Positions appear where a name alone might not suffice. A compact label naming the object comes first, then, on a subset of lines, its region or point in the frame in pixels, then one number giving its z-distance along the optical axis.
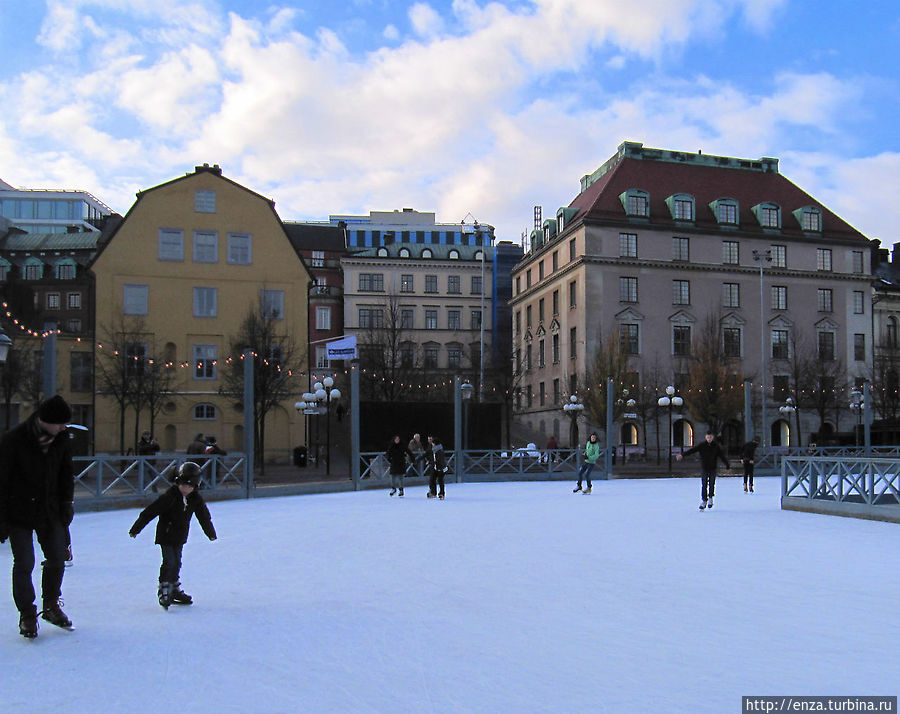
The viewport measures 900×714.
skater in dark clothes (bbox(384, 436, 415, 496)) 23.25
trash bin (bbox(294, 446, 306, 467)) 36.88
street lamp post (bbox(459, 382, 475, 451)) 33.16
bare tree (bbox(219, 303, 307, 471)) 33.09
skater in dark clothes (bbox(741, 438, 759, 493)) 25.00
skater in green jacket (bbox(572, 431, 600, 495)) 23.81
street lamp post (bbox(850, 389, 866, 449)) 39.44
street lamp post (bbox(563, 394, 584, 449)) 38.88
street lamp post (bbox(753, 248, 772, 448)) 53.24
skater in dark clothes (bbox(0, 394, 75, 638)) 6.16
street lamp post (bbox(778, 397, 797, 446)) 41.70
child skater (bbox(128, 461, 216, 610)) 7.37
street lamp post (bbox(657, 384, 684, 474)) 37.22
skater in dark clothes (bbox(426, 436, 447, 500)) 22.17
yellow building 40.25
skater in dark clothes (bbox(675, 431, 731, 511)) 18.16
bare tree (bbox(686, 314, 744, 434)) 47.69
